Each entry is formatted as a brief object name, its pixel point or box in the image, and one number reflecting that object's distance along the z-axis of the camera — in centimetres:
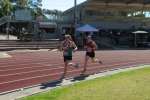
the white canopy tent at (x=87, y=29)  3328
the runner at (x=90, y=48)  1103
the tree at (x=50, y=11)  9249
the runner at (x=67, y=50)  970
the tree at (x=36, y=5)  7701
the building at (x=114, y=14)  4291
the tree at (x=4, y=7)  5538
